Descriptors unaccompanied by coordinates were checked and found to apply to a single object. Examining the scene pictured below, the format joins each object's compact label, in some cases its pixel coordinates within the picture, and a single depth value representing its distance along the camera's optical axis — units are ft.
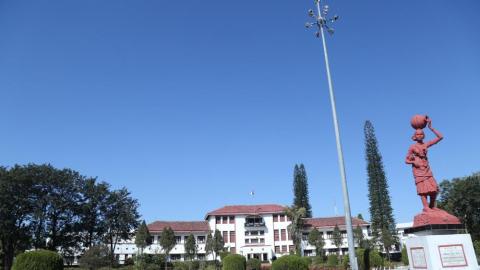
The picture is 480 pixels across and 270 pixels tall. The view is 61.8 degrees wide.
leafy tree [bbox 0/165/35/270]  122.62
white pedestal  37.10
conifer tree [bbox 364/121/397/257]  174.29
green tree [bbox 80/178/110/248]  145.28
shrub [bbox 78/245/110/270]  122.72
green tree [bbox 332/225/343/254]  186.91
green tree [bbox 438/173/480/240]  134.51
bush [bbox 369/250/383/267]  83.97
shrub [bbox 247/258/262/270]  116.35
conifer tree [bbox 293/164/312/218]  226.38
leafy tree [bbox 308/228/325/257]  177.88
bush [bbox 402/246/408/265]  127.49
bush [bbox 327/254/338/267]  132.16
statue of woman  41.86
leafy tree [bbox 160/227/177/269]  169.58
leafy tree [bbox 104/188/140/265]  156.15
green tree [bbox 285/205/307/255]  185.26
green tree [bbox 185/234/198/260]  175.52
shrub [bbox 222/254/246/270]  85.46
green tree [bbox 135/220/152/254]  159.33
